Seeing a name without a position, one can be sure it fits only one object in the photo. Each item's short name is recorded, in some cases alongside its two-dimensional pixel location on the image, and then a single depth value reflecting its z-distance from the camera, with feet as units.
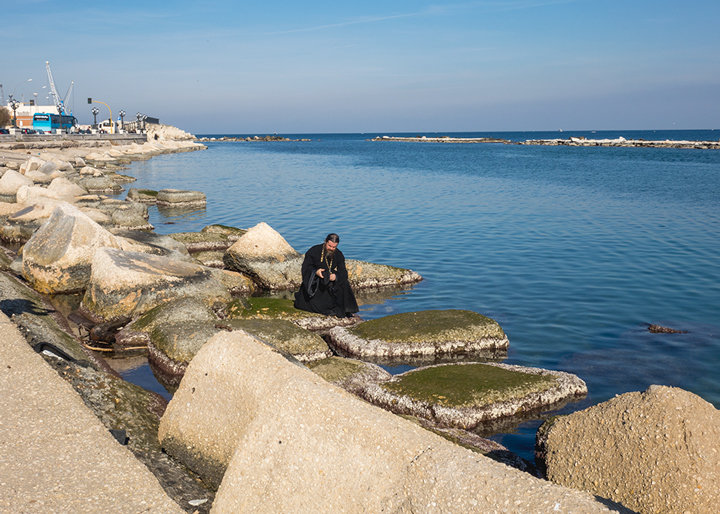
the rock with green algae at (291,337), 40.32
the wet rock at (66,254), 54.65
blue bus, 368.68
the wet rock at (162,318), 43.60
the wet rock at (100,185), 143.97
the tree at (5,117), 388.27
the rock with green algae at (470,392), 32.71
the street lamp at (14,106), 337.89
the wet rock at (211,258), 66.44
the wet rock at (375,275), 62.28
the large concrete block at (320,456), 15.43
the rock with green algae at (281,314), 47.37
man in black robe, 48.88
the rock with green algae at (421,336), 42.78
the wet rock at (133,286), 47.16
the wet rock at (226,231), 80.74
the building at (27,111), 415.03
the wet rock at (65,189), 105.99
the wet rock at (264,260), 60.59
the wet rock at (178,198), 127.13
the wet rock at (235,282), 57.72
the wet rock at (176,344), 38.42
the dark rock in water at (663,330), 49.32
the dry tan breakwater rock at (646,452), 18.74
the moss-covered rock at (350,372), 35.68
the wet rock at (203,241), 75.36
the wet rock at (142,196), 128.06
